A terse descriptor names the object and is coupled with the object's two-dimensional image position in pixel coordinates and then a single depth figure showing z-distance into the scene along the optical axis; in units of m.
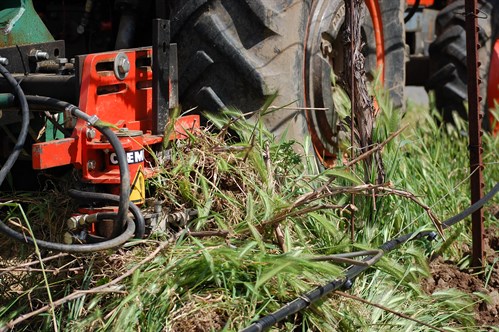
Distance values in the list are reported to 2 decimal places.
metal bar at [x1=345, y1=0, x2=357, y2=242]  3.47
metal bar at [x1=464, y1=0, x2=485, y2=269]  3.76
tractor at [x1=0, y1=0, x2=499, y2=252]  2.93
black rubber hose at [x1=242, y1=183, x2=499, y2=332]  2.59
